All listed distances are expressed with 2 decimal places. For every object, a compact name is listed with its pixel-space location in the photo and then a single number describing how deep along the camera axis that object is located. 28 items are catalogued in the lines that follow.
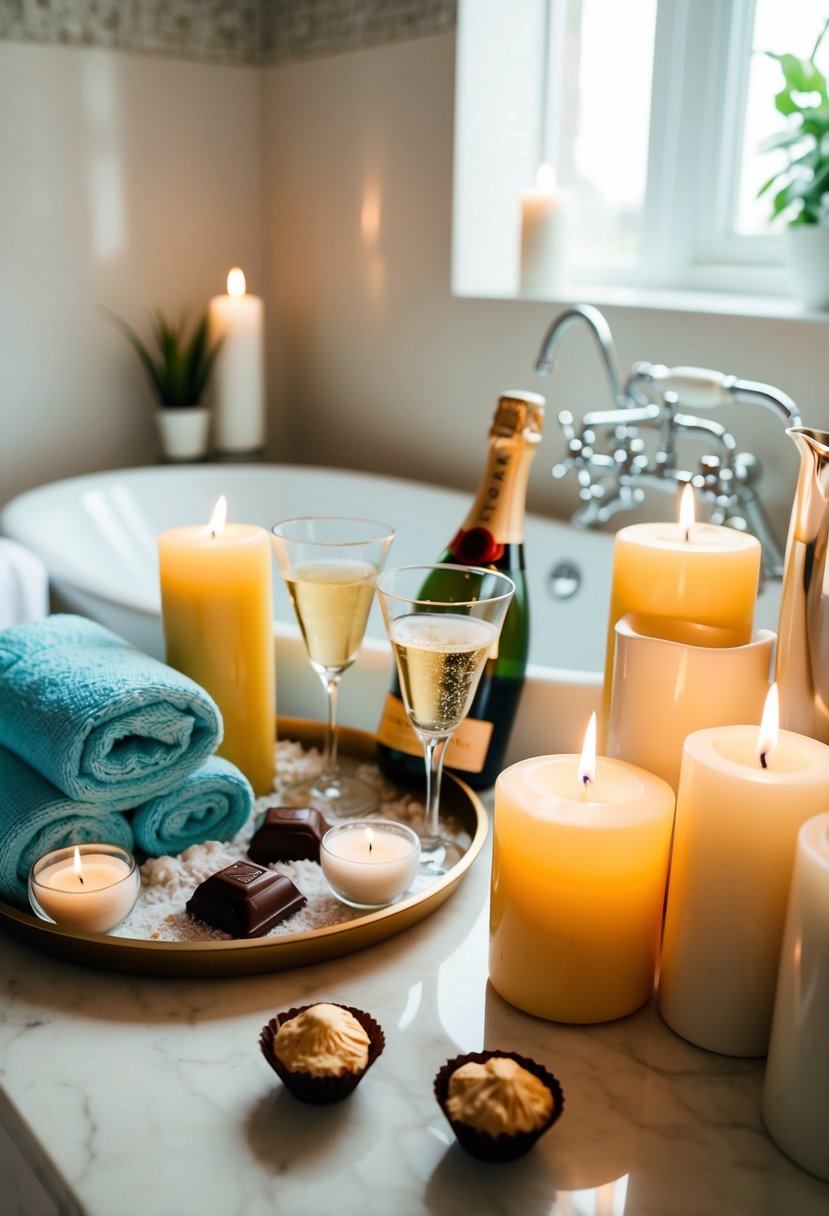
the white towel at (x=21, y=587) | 1.18
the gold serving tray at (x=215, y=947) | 0.63
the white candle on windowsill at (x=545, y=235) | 1.63
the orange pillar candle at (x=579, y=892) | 0.59
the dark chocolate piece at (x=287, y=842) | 0.76
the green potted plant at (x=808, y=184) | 1.40
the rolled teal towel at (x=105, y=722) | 0.70
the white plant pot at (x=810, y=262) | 1.39
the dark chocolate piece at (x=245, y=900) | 0.67
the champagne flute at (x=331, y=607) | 0.83
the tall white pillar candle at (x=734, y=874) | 0.55
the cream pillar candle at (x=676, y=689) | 0.65
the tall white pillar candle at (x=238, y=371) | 1.96
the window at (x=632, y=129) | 1.67
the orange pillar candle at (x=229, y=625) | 0.84
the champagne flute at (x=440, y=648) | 0.70
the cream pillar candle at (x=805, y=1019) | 0.50
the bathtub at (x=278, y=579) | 0.96
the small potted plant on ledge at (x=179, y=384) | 1.99
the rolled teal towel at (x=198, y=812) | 0.75
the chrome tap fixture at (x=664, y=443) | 1.24
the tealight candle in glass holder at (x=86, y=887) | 0.66
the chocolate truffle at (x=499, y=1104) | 0.50
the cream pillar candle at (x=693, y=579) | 0.69
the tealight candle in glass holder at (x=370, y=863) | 0.69
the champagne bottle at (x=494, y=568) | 0.89
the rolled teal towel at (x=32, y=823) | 0.70
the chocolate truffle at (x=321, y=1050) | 0.53
